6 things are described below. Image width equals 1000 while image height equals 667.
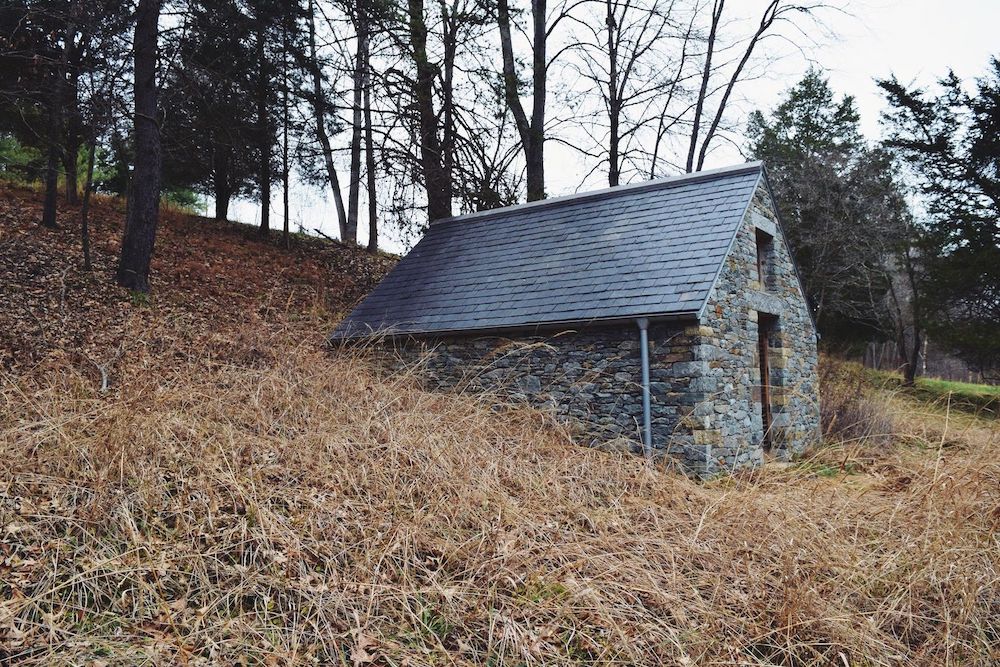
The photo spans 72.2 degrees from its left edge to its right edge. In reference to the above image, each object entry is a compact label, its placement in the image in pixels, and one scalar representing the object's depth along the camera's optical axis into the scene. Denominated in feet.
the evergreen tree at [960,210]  54.95
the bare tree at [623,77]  55.36
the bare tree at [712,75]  57.26
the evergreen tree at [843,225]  62.54
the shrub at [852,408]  37.17
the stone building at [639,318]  25.98
